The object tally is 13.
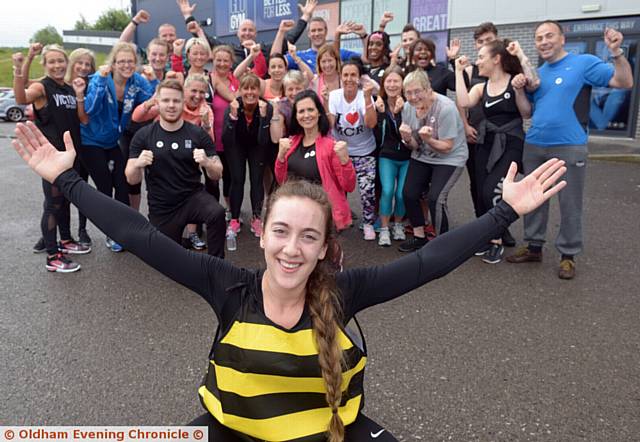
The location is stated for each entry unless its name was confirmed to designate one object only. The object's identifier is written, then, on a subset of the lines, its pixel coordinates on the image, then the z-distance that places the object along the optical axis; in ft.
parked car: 71.82
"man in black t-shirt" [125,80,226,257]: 15.28
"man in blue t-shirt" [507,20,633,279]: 14.88
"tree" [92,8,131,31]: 214.90
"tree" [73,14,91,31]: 249.49
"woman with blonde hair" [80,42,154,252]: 17.43
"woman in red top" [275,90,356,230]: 16.63
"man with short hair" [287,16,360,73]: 21.89
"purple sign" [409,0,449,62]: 48.85
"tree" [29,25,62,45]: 220.96
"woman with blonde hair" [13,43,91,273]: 16.26
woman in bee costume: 6.32
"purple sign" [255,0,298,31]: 67.39
